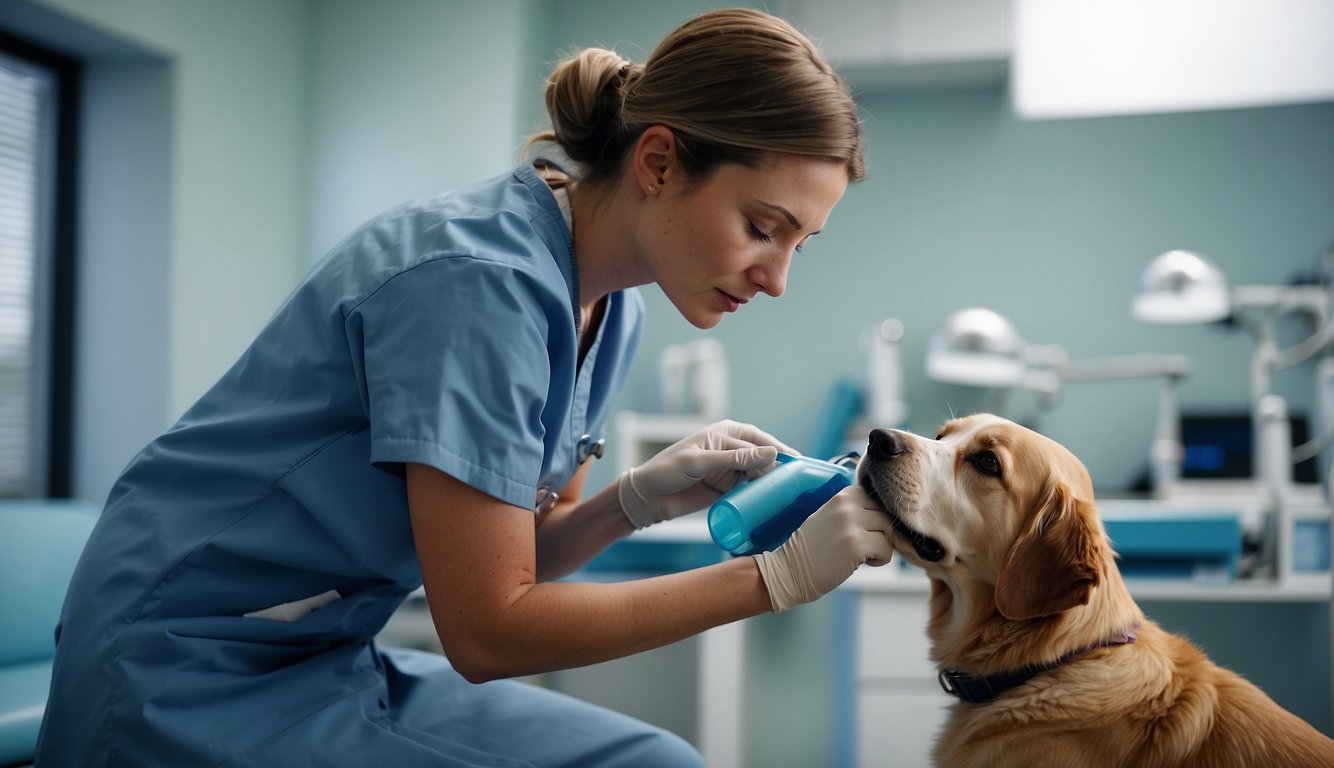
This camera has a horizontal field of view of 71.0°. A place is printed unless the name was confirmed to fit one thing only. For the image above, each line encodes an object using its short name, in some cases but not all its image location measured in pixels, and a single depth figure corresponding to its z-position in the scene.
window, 2.32
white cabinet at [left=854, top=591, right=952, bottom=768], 2.07
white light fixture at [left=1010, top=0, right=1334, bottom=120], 2.26
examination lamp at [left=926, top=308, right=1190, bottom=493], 2.22
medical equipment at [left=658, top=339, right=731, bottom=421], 2.63
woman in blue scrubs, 0.87
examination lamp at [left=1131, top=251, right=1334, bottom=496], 2.10
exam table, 1.52
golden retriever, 0.96
